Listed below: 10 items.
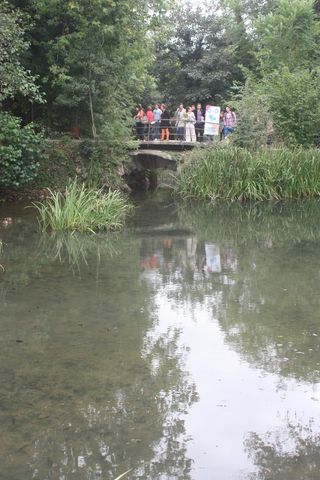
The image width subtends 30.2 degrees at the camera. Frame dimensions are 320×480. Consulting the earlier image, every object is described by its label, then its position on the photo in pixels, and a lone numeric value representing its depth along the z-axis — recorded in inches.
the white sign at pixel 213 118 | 737.6
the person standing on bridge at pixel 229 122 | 732.0
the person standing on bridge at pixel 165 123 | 805.9
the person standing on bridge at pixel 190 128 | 774.5
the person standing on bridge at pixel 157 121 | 813.4
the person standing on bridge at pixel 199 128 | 803.6
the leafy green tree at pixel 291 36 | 965.2
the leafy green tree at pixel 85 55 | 567.8
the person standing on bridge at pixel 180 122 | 776.3
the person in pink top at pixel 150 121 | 804.6
